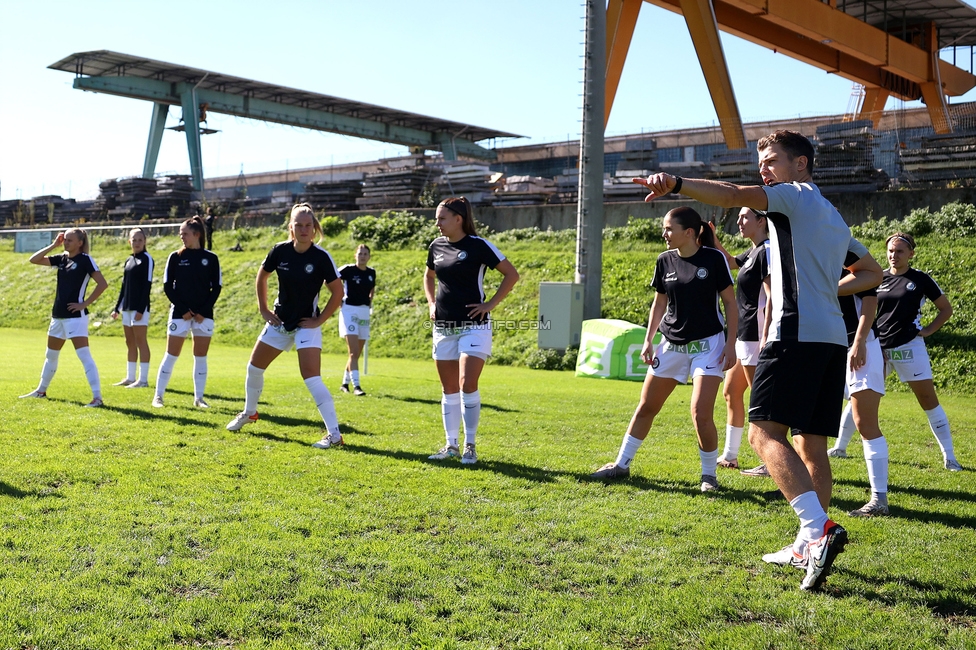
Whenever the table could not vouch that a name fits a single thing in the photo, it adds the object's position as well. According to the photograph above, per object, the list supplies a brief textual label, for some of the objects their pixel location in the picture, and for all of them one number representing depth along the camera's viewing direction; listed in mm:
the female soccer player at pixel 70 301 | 10148
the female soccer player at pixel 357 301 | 13094
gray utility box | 19172
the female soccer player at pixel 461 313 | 7320
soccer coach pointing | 4094
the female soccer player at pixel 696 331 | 6402
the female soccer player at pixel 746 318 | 6668
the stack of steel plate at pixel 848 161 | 22078
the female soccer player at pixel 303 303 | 7773
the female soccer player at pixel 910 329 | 7562
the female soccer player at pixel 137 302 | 12414
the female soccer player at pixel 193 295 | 10383
